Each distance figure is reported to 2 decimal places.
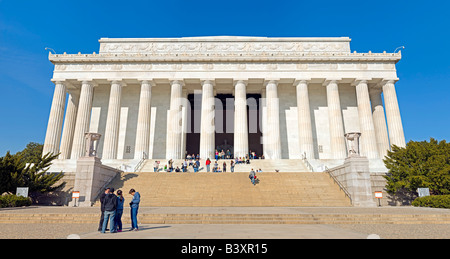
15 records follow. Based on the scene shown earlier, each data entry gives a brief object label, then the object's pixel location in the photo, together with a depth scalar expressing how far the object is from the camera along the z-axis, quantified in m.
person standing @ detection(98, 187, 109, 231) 10.06
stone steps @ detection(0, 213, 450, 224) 13.02
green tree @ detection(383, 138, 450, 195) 21.38
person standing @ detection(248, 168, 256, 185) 25.86
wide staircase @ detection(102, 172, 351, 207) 22.09
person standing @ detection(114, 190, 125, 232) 10.17
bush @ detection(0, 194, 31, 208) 18.67
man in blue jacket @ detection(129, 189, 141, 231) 10.37
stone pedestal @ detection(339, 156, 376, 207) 21.97
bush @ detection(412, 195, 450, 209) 18.55
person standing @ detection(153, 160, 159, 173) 33.48
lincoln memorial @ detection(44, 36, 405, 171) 41.41
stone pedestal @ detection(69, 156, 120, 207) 22.16
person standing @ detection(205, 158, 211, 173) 32.94
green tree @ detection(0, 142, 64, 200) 21.03
